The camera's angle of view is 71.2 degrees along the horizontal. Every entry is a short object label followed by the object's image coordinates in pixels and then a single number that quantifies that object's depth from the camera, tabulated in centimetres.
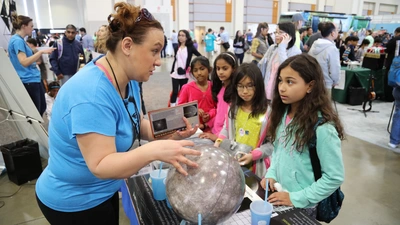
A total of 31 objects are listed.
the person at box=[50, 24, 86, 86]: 513
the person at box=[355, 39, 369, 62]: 849
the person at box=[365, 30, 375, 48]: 976
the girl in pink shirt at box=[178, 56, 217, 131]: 299
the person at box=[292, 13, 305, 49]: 582
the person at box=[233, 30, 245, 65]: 1138
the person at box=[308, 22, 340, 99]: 465
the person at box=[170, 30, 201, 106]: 548
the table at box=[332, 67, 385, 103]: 639
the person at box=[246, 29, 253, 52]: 1386
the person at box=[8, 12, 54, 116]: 366
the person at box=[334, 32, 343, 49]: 1016
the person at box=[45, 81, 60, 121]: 492
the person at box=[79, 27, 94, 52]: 1107
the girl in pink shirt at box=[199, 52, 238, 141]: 258
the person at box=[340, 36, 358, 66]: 803
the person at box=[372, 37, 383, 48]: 798
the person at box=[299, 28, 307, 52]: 1026
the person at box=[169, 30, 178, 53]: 1506
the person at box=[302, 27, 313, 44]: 1029
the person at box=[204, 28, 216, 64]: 1530
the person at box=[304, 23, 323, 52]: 658
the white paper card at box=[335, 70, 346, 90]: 516
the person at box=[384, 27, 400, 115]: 409
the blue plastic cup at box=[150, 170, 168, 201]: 137
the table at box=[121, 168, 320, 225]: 119
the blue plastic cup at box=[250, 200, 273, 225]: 103
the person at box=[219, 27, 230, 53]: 1419
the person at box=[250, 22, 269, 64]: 618
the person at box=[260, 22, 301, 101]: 402
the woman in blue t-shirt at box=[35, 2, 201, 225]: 92
